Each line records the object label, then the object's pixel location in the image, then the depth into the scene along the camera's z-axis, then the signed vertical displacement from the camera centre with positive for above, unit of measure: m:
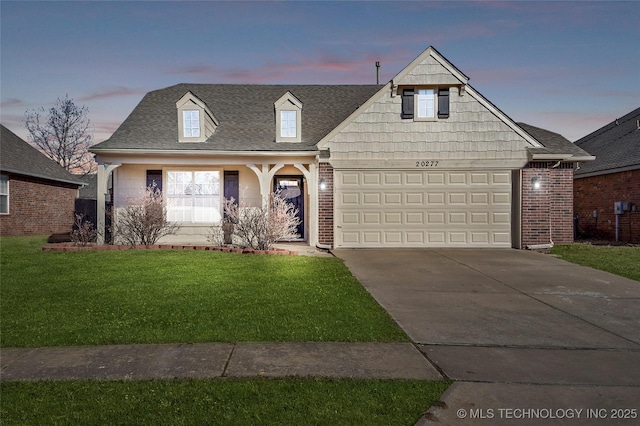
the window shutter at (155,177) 14.88 +1.17
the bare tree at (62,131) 38.81 +7.50
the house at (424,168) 13.34 +1.33
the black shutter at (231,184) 15.05 +0.92
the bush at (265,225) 12.26 -0.47
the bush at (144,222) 12.81 -0.38
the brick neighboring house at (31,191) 18.61 +0.92
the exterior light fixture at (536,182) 13.29 +0.85
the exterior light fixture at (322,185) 13.30 +0.77
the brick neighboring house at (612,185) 15.90 +0.99
